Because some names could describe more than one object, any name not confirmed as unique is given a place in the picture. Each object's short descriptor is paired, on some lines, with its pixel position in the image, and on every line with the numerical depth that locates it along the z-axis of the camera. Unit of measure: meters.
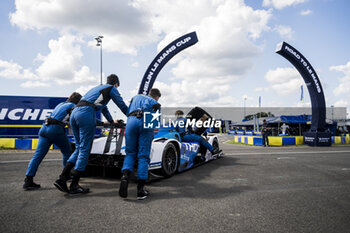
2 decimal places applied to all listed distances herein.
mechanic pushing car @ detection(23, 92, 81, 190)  3.65
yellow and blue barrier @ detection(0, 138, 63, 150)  11.42
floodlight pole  25.54
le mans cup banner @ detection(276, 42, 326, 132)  13.88
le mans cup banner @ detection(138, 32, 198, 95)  10.95
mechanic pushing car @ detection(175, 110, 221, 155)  5.79
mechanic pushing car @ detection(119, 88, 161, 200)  3.18
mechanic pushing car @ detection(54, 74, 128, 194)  3.28
